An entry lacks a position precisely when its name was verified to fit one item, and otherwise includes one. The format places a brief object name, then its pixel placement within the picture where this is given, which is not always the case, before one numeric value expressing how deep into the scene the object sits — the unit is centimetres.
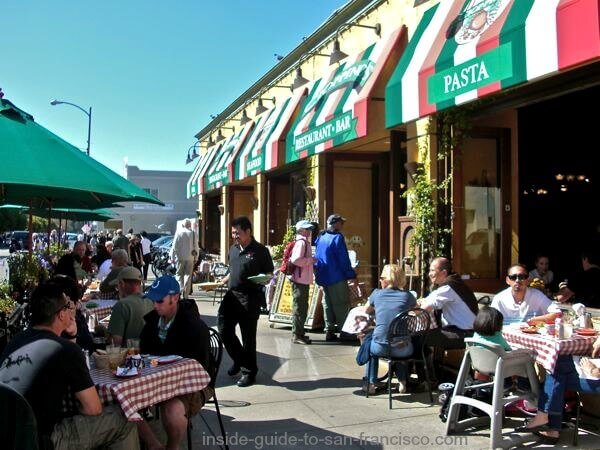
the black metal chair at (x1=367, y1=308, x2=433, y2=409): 562
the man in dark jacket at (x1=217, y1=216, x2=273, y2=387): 635
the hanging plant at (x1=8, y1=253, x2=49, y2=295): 699
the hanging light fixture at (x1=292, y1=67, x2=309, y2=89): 1296
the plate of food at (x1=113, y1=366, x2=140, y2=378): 367
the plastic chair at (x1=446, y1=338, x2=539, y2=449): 447
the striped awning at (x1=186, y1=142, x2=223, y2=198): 2177
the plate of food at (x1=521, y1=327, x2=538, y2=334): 503
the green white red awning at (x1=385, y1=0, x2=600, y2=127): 506
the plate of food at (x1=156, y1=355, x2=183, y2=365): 393
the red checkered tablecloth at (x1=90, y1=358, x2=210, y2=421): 353
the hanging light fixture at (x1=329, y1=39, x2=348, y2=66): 1076
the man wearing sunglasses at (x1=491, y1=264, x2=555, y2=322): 554
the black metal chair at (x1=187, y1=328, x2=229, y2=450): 441
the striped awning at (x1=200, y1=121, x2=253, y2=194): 1716
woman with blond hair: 568
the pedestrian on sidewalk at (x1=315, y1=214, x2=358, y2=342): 822
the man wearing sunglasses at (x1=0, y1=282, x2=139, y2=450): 307
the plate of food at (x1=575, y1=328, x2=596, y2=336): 489
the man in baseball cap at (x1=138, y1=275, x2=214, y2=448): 404
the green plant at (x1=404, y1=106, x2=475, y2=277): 819
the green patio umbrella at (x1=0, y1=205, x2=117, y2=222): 1532
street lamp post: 2753
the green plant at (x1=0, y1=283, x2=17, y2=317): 579
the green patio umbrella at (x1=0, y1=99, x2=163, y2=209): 367
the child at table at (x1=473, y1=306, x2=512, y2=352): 465
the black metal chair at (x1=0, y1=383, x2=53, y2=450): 223
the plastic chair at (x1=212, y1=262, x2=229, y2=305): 1488
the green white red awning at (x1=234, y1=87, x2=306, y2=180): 1277
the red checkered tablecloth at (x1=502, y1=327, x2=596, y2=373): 458
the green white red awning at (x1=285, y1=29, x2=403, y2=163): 892
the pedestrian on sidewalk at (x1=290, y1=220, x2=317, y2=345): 805
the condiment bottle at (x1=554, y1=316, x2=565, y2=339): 473
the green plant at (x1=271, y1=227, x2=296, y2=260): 1212
